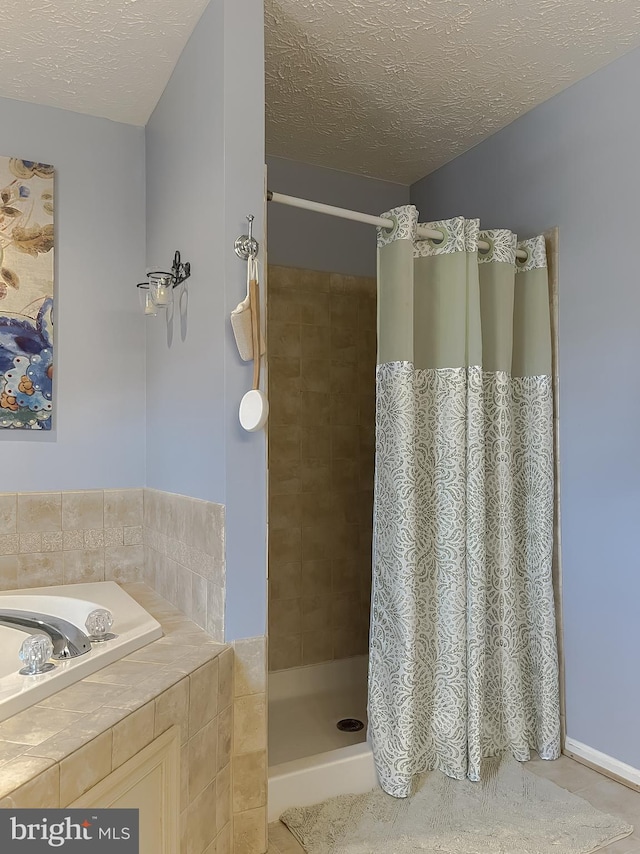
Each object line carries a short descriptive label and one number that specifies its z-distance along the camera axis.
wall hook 1.76
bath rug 1.80
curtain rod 1.99
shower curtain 2.12
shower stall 2.99
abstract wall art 2.32
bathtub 1.30
